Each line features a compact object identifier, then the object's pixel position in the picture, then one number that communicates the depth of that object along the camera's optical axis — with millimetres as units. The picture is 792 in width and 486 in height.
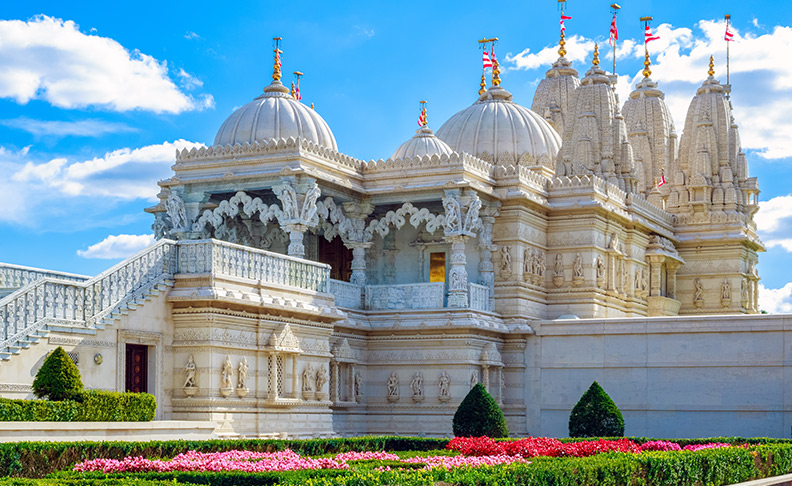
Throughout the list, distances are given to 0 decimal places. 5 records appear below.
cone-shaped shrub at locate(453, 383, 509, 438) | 25703
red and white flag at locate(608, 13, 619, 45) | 47806
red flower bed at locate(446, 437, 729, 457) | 19250
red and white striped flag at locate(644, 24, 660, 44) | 49000
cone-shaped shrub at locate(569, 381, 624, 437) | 26469
